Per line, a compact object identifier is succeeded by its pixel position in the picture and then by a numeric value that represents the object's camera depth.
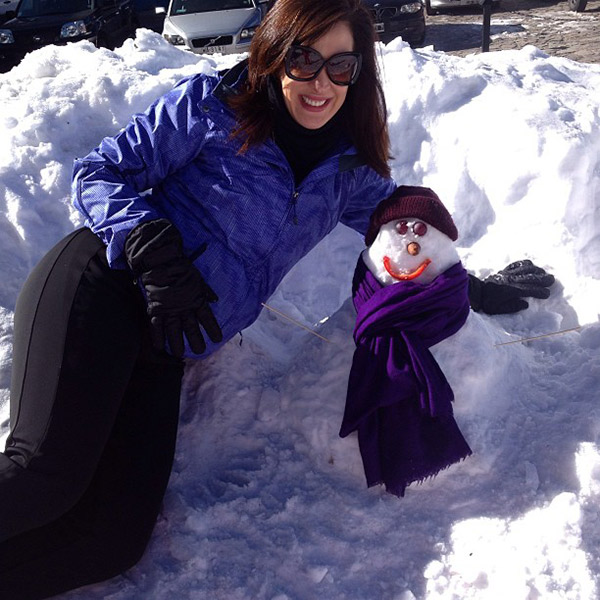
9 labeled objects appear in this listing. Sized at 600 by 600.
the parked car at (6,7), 11.60
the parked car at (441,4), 12.21
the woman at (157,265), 1.98
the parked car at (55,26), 9.46
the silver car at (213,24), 8.55
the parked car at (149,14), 11.31
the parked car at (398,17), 10.16
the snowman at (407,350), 2.23
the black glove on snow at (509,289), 3.17
